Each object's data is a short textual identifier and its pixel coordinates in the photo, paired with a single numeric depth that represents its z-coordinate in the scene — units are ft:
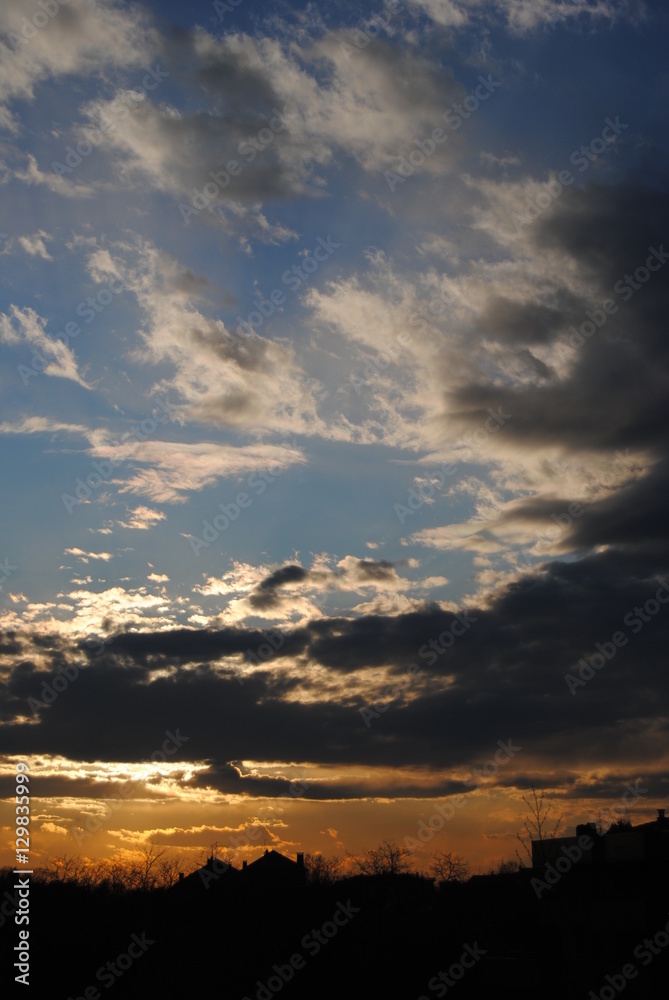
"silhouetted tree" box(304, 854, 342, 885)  298.00
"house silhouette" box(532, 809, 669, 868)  193.36
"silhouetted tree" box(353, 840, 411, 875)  313.32
